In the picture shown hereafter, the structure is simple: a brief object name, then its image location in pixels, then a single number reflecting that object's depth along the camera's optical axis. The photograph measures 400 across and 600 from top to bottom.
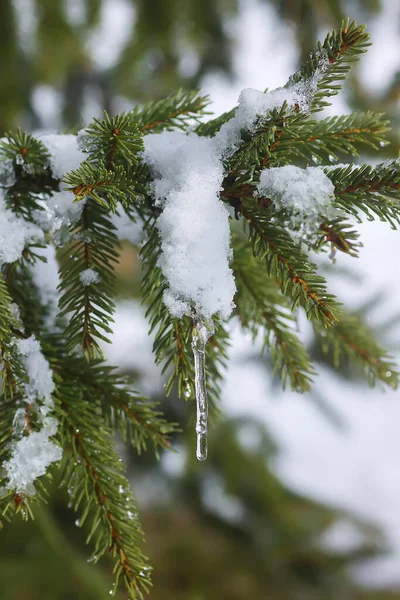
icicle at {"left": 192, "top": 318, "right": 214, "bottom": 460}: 0.66
